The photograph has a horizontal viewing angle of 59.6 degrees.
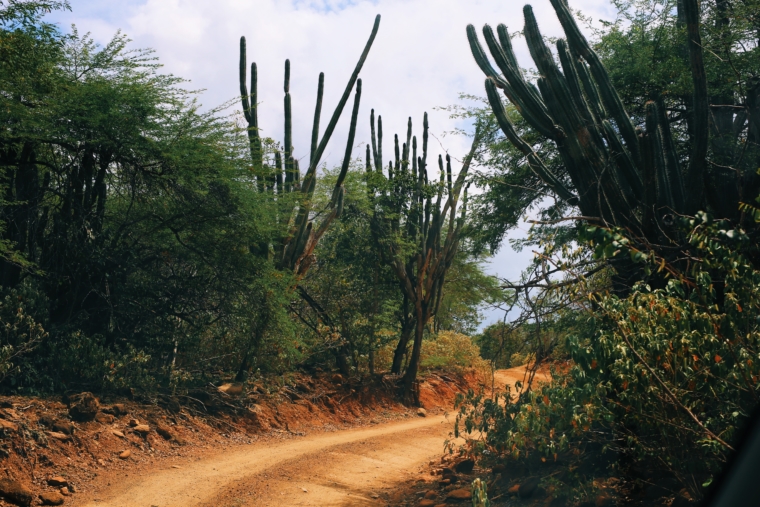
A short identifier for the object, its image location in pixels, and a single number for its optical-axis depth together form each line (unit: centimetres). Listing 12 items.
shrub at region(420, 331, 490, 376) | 2036
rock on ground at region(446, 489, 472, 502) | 739
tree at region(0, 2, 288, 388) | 1022
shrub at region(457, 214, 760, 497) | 439
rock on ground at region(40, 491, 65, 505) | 704
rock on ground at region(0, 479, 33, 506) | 667
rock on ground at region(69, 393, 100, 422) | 933
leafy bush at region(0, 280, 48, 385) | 948
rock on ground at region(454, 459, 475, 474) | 854
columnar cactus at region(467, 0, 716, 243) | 702
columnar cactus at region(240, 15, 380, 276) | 1412
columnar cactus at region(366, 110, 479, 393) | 1753
